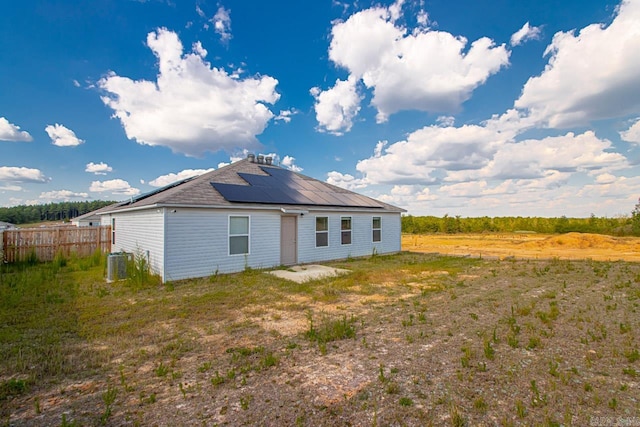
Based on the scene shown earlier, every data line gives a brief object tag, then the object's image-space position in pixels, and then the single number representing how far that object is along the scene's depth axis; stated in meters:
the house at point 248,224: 8.84
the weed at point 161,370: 3.38
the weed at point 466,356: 3.48
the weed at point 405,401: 2.72
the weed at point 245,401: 2.71
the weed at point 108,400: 2.61
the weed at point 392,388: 2.93
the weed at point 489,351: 3.69
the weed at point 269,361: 3.58
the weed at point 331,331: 4.41
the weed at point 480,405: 2.62
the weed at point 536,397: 2.69
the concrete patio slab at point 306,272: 9.11
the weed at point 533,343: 3.99
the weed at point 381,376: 3.14
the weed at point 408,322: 4.97
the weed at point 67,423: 2.48
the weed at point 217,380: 3.15
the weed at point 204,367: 3.47
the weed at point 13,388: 3.05
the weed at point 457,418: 2.42
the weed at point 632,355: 3.56
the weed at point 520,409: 2.53
